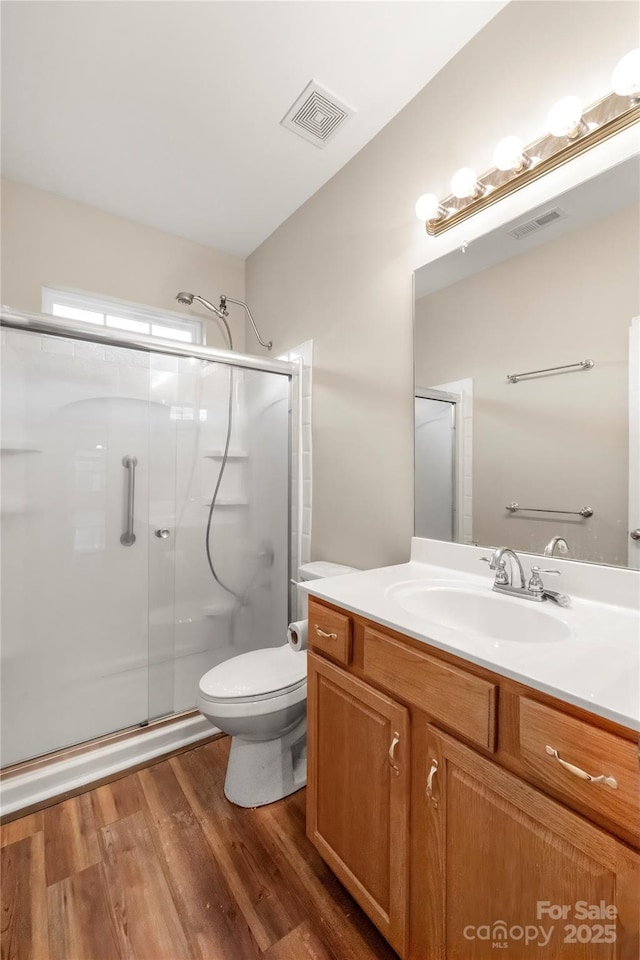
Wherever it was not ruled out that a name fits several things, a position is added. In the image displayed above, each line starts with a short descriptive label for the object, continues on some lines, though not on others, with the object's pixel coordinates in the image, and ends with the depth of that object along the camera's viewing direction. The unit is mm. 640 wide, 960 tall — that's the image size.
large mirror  1053
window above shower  2207
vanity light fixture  997
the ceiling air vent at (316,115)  1611
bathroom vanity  617
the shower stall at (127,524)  1656
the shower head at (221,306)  2293
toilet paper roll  1352
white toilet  1454
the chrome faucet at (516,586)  1083
